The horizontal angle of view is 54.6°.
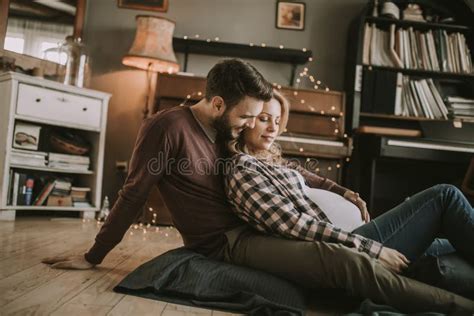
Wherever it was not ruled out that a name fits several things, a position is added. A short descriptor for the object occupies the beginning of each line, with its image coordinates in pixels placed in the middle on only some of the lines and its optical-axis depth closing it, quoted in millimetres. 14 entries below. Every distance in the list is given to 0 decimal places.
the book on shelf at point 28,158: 3010
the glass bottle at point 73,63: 3524
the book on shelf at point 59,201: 3227
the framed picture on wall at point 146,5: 3838
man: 1444
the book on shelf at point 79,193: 3346
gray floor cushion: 1263
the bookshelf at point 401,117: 3229
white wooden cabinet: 2943
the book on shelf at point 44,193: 3170
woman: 1323
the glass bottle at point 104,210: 3417
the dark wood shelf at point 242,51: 3592
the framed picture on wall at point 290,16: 3879
